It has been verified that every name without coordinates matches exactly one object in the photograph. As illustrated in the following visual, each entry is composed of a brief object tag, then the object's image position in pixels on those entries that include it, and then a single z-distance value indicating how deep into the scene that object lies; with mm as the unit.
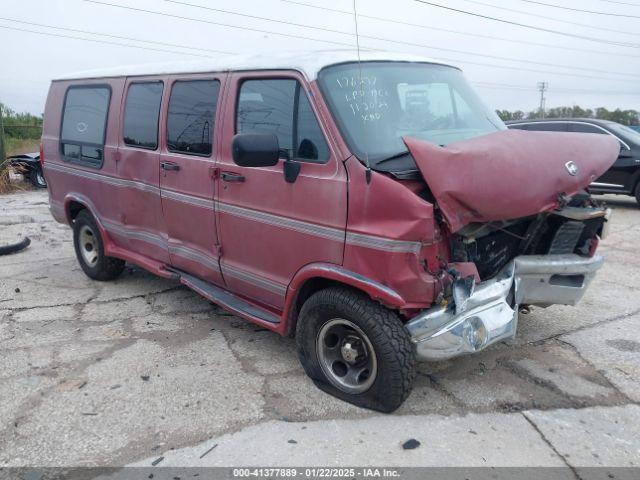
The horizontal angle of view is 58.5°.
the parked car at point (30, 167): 14180
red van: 3178
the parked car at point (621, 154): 10852
